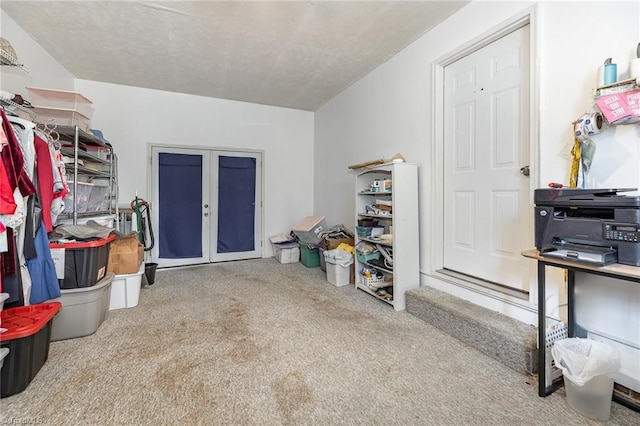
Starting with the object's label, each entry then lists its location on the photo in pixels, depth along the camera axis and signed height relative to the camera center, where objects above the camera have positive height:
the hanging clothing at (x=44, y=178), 2.14 +0.26
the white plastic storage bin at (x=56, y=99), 2.55 +1.06
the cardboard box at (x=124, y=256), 2.81 -0.45
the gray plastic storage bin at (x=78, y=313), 2.19 -0.81
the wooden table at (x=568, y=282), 1.28 -0.40
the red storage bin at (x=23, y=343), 1.57 -0.78
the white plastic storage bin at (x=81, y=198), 2.76 +0.14
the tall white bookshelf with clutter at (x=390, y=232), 2.82 -0.20
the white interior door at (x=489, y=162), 2.18 +0.44
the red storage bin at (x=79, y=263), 2.20 -0.41
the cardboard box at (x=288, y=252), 4.85 -0.70
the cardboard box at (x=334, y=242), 3.88 -0.41
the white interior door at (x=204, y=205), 4.53 +0.12
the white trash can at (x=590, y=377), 1.41 -0.82
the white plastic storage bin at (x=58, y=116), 2.55 +0.89
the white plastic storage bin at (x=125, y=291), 2.84 -0.81
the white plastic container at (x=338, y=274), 3.59 -0.79
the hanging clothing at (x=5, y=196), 1.61 +0.09
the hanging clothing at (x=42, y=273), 2.01 -0.45
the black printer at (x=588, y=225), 1.33 -0.06
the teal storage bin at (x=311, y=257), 4.52 -0.71
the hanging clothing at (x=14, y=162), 1.71 +0.30
